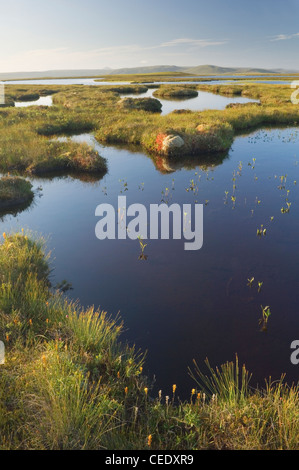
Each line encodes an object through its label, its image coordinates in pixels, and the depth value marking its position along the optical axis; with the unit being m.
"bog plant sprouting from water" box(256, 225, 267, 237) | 10.54
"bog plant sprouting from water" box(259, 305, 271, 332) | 6.43
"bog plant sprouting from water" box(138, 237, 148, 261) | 9.29
